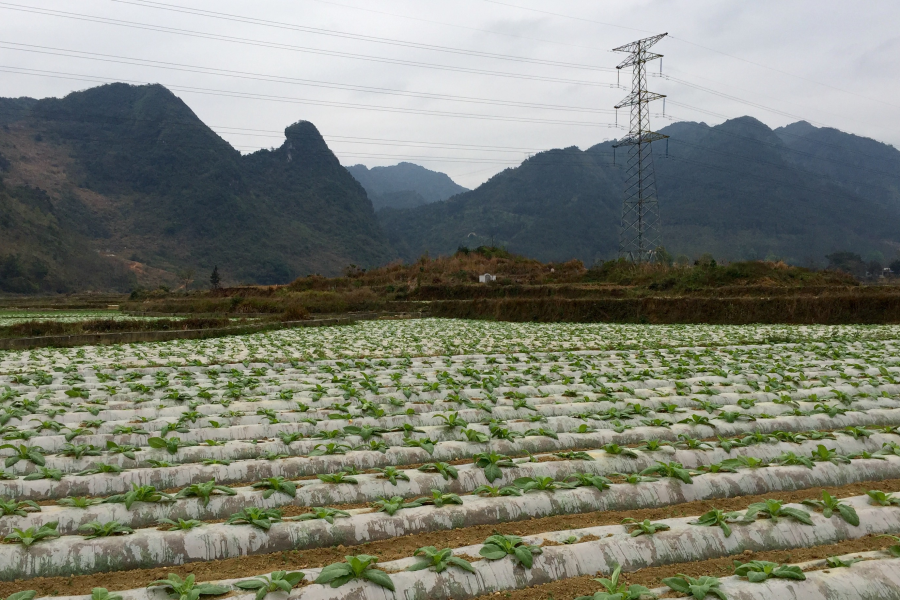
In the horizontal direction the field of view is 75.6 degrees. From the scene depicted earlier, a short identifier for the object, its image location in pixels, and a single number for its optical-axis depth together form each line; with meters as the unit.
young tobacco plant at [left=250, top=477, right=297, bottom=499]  4.89
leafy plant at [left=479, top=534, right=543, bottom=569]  3.61
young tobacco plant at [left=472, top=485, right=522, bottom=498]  4.82
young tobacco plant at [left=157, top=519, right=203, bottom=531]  4.20
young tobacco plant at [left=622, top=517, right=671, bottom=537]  4.00
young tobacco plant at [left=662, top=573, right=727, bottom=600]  3.17
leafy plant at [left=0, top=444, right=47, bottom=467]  5.86
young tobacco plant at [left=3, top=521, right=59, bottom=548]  3.92
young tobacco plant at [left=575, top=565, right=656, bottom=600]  3.13
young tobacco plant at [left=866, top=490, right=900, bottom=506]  4.49
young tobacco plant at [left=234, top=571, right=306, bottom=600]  3.23
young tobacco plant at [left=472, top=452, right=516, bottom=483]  5.30
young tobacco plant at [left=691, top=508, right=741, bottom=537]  4.11
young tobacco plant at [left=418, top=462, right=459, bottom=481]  5.31
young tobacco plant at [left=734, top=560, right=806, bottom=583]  3.31
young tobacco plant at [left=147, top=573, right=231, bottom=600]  3.22
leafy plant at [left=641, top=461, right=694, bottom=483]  5.10
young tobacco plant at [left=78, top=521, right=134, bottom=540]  4.14
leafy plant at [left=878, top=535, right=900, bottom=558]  3.55
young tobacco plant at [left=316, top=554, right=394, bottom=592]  3.33
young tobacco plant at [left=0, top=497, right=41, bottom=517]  4.39
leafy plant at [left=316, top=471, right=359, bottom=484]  5.18
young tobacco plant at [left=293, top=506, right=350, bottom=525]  4.36
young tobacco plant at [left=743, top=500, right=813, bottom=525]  4.16
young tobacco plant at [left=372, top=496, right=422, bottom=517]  4.46
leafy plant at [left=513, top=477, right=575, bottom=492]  4.87
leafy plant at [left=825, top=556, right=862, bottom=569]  3.49
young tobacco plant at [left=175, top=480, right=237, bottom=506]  4.72
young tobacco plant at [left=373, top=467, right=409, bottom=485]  5.22
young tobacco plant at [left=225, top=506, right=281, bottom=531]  4.22
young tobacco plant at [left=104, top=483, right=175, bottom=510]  4.61
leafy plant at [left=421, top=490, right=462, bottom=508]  4.61
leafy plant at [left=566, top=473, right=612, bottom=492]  4.88
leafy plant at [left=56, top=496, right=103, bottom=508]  4.59
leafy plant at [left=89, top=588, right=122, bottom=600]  3.18
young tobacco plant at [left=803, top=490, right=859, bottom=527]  4.24
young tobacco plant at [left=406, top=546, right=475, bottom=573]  3.52
